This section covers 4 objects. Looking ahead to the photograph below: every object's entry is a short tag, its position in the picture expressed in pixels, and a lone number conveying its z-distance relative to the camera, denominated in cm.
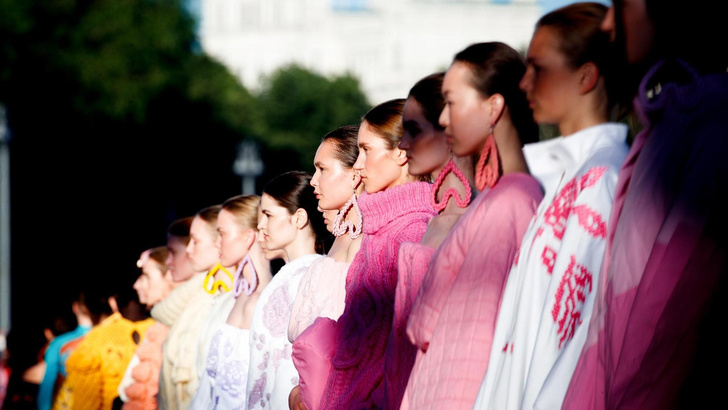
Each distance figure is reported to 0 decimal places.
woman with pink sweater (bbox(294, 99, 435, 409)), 972
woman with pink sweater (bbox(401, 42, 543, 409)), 750
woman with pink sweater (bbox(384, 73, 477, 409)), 861
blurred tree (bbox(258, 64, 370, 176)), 13687
